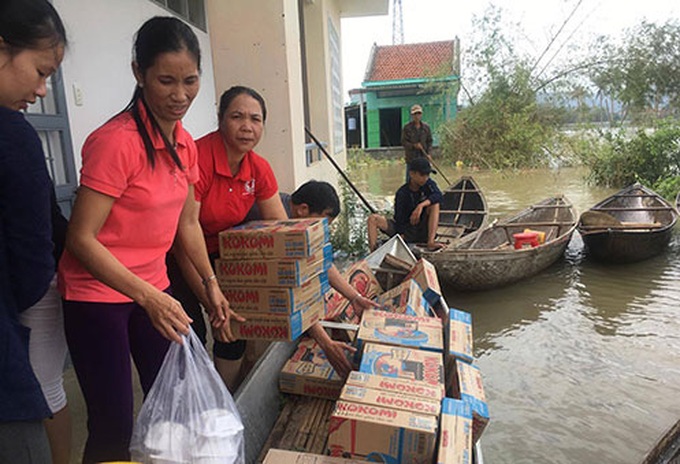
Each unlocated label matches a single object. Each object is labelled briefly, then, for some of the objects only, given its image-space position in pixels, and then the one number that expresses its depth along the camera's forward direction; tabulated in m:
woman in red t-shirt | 1.89
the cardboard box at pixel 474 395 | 1.69
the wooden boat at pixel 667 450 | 2.00
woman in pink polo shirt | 1.20
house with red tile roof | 16.61
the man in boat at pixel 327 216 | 2.10
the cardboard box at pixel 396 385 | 1.63
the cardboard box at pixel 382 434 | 1.45
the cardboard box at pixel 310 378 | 2.14
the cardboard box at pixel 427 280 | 2.63
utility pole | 37.28
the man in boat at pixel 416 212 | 4.91
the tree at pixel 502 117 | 15.02
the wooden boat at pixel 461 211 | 6.28
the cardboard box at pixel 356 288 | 2.58
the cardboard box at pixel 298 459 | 1.46
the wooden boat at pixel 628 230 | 5.66
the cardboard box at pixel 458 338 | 1.99
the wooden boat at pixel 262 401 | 1.89
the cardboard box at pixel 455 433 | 1.42
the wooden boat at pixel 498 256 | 4.55
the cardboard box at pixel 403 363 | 1.75
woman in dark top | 0.90
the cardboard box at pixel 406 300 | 2.39
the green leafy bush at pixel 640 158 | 10.41
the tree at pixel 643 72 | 13.38
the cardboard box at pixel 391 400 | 1.54
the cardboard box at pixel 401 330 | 2.00
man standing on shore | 8.38
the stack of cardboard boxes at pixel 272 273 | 1.70
